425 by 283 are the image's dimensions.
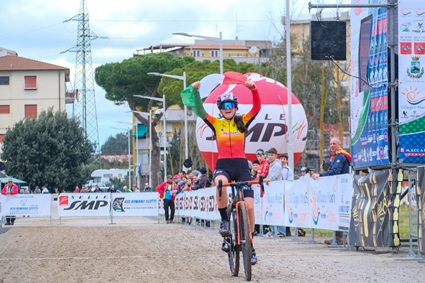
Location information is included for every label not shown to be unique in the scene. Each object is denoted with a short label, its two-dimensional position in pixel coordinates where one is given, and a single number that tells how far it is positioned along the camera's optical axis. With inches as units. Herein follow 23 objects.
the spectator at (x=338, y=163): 730.2
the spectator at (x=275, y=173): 898.0
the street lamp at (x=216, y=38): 1752.0
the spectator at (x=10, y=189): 1534.2
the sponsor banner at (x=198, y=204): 1128.8
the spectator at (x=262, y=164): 837.8
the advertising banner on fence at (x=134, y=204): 1598.2
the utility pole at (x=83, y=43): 3826.3
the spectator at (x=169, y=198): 1483.8
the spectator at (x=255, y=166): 900.0
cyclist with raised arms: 485.7
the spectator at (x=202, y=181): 1280.8
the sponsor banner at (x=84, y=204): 1596.9
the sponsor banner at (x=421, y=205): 567.2
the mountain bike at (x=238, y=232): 457.4
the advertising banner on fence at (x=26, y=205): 1510.8
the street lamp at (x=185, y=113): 2237.9
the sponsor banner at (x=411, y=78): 644.7
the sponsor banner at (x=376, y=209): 608.1
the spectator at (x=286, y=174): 901.2
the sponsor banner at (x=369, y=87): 665.6
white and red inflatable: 1389.0
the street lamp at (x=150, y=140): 3139.8
